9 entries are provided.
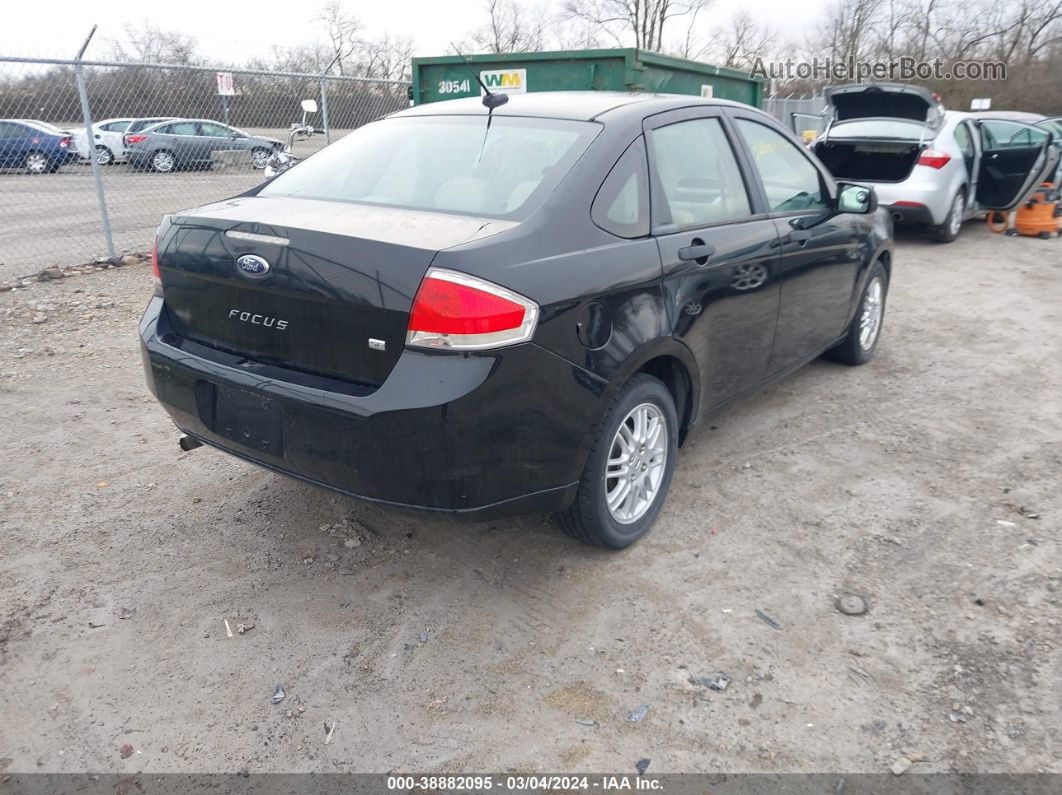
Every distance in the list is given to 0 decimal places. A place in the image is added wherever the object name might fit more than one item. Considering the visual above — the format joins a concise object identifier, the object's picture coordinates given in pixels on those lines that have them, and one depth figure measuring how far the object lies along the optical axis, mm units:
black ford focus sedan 2541
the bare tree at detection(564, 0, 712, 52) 43406
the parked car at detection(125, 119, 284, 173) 11000
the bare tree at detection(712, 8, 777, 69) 38941
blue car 9555
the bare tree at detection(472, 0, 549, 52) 39906
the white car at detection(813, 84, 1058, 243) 9688
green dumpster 9031
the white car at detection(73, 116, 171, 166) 10177
